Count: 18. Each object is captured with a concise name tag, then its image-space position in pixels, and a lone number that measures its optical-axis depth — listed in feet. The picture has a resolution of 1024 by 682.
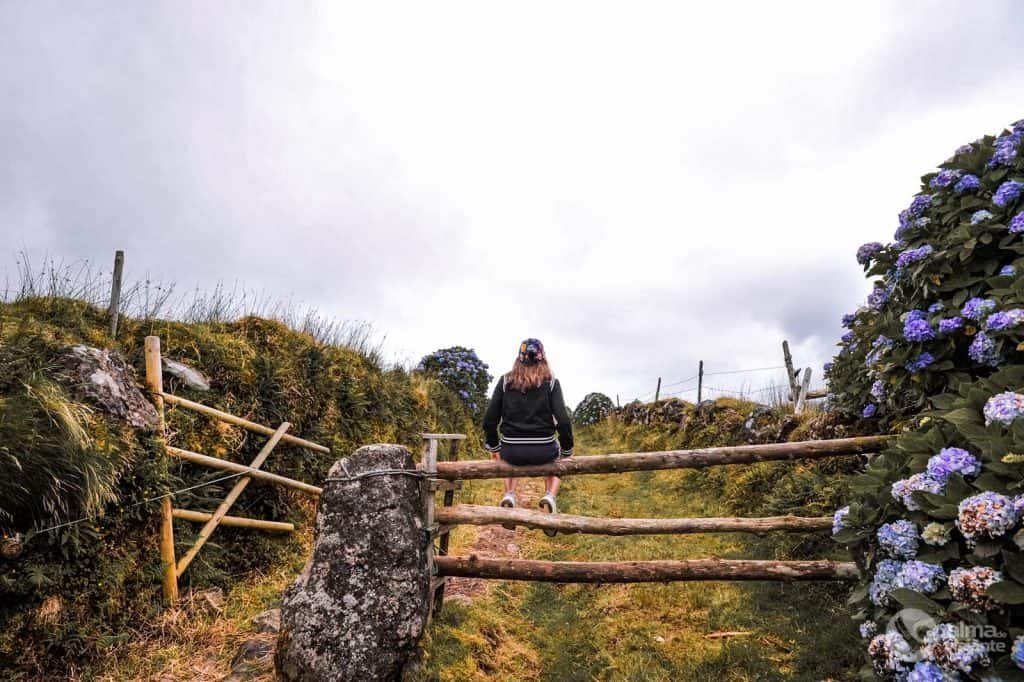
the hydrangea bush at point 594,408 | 81.92
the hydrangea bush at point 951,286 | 12.19
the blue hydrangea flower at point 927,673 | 7.54
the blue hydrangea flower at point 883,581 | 9.08
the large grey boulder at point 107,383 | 14.67
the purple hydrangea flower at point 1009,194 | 12.95
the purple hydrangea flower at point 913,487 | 8.91
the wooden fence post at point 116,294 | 19.79
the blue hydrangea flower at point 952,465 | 8.63
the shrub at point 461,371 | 54.13
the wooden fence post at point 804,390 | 33.72
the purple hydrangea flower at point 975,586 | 7.40
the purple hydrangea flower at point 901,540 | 8.92
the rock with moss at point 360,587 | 12.01
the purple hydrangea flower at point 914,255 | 14.07
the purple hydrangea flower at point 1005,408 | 8.43
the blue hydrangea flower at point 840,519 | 10.76
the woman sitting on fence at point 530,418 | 16.81
